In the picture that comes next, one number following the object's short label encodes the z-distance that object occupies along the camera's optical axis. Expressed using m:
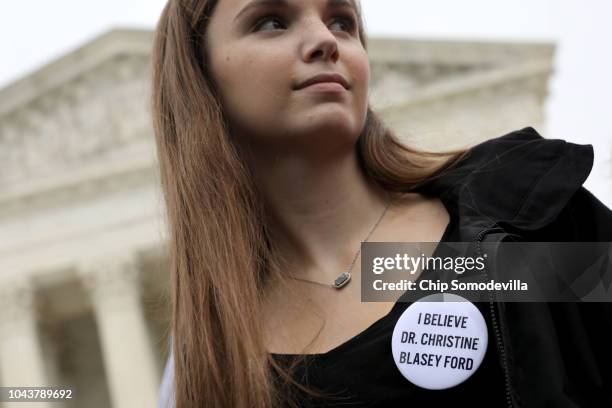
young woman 2.23
